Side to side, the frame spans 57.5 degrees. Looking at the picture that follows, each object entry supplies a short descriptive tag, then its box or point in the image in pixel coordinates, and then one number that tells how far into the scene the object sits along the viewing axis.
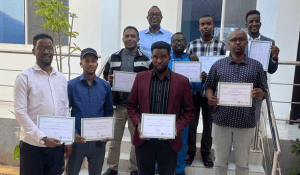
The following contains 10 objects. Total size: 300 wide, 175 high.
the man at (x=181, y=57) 3.28
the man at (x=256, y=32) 3.10
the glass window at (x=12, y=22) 6.68
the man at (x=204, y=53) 3.43
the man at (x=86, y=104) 2.60
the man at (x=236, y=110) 2.70
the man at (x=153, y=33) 3.79
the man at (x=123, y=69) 3.28
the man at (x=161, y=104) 2.54
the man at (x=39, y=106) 2.24
